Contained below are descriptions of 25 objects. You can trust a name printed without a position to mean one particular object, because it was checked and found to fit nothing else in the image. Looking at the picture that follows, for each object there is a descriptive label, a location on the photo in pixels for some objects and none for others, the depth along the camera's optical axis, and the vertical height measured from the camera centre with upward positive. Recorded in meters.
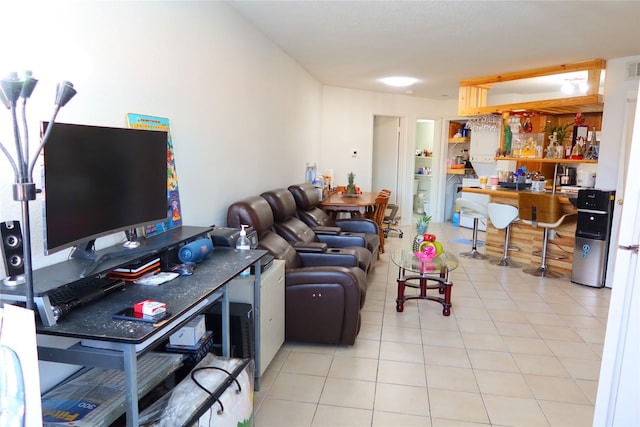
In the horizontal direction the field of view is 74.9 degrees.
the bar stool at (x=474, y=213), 5.75 -0.68
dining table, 5.32 -0.55
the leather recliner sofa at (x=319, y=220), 4.76 -0.71
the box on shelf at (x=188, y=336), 2.10 -0.90
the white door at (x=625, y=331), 1.66 -0.66
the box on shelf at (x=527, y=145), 6.03 +0.30
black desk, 1.34 -0.57
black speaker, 1.47 -0.34
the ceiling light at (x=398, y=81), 6.14 +1.21
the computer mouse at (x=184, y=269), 2.00 -0.55
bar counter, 5.00 -0.95
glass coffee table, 3.60 -0.96
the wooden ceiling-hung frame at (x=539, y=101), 4.70 +0.91
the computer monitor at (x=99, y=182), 1.54 -0.12
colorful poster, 2.30 -0.15
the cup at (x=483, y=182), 6.21 -0.27
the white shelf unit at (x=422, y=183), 8.94 -0.44
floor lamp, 1.16 +0.04
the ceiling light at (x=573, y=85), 5.02 +0.98
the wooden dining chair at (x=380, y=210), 5.66 -0.67
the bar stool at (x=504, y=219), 5.30 -0.69
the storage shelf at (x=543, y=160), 5.57 +0.08
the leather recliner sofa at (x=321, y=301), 2.82 -0.96
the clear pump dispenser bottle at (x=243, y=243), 2.55 -0.52
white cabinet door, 2.43 -0.90
